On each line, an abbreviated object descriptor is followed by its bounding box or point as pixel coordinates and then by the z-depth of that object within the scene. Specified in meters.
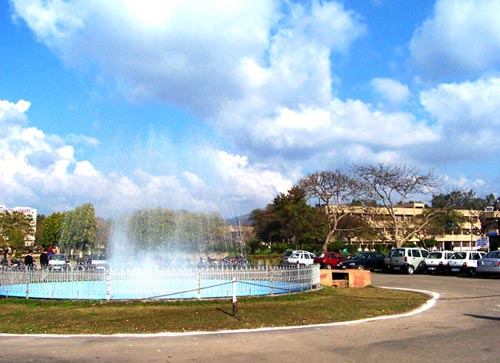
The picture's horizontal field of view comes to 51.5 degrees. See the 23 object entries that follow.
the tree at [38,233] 107.14
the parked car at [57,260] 37.61
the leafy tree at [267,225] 79.88
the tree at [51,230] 94.00
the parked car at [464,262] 34.60
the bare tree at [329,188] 64.75
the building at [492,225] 62.06
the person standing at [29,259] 27.00
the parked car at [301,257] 46.54
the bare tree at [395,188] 56.72
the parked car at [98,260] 32.96
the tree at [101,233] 45.38
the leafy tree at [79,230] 54.03
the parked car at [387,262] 38.38
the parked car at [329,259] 45.72
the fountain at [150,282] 16.89
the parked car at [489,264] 31.70
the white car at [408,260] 37.09
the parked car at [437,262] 36.22
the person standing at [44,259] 27.77
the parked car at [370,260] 43.53
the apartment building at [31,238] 101.96
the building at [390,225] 69.44
